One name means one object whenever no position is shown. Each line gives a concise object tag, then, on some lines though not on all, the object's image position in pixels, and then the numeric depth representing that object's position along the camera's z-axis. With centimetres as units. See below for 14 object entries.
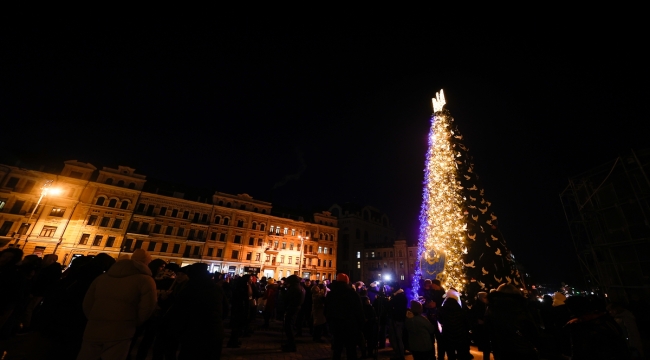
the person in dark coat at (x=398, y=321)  741
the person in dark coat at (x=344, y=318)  547
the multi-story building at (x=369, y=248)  5088
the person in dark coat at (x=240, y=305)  815
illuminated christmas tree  1165
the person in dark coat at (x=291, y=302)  774
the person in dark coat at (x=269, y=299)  1126
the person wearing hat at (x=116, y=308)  348
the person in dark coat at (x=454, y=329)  592
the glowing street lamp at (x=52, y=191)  3236
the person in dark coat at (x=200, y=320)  379
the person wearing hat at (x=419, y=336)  555
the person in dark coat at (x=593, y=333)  326
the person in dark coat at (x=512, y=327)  423
